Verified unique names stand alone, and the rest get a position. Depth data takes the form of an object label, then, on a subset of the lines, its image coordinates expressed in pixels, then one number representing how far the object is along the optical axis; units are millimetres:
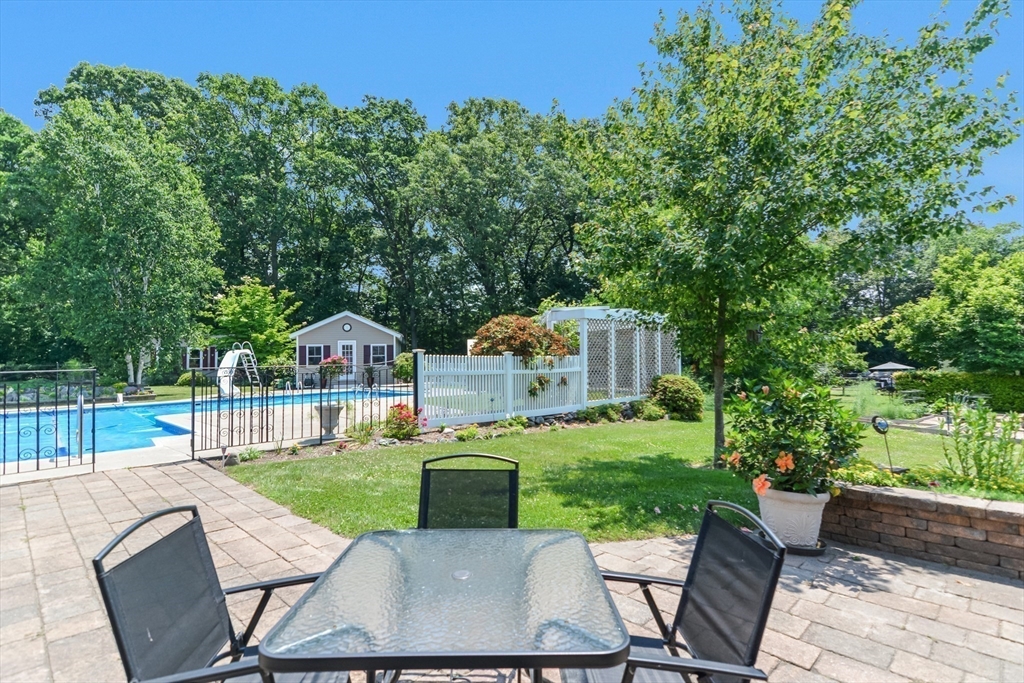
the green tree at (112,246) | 16828
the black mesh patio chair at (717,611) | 1342
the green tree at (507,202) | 23438
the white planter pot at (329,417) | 8337
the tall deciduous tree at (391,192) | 27875
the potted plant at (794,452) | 3469
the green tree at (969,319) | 14492
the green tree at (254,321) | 20891
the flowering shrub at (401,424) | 8328
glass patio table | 1231
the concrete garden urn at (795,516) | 3453
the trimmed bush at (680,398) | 11938
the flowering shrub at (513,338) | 10594
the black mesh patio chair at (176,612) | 1274
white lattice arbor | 12016
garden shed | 23297
